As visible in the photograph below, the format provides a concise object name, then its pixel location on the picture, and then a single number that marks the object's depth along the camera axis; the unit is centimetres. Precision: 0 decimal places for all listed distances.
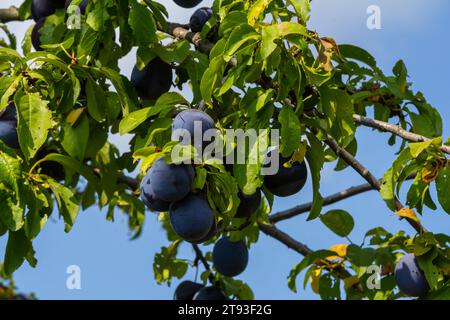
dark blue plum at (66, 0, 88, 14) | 356
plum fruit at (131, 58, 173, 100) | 351
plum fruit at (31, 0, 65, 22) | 398
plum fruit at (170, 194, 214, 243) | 275
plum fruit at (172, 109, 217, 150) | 278
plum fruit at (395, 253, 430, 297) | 347
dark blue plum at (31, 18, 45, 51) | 387
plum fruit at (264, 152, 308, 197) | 303
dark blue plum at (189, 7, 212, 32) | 366
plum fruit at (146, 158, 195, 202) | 266
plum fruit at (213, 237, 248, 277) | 413
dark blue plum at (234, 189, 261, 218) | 303
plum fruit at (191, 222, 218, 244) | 293
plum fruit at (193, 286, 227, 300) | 426
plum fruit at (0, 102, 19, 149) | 325
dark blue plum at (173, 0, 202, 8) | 384
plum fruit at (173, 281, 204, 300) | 440
